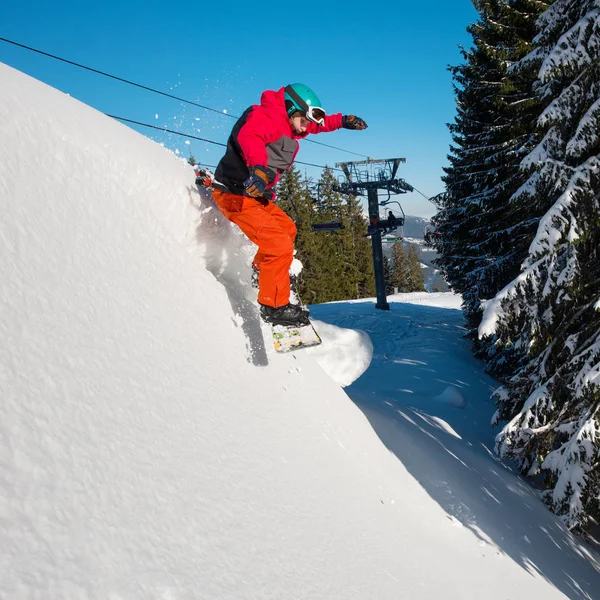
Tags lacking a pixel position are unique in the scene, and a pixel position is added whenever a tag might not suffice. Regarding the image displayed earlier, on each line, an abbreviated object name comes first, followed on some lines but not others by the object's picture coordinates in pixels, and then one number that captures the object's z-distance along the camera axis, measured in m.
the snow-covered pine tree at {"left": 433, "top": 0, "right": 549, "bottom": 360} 10.83
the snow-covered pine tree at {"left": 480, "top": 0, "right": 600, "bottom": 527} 5.72
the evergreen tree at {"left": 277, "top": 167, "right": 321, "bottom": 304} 37.03
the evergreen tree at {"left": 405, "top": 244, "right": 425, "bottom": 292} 68.38
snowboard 3.97
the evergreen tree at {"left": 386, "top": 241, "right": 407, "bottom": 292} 59.34
